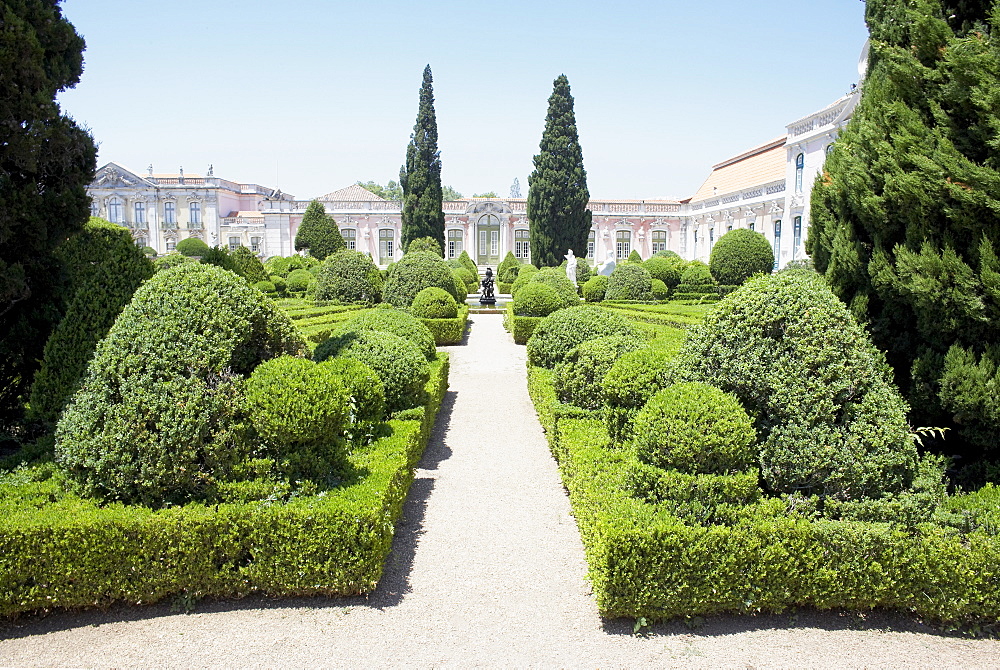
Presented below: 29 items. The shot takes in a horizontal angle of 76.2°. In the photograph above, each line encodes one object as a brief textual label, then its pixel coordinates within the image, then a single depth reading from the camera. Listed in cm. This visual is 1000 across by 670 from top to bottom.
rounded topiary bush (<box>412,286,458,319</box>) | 1516
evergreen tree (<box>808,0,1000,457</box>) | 393
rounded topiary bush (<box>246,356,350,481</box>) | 390
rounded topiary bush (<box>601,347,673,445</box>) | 490
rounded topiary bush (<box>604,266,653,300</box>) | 1964
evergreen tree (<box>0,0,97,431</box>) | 487
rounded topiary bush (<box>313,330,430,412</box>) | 635
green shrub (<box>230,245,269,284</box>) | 1612
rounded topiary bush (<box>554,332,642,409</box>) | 631
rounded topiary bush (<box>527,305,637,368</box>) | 745
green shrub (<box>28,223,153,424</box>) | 454
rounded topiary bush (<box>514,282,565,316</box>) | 1540
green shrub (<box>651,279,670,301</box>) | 2073
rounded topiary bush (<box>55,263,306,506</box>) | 372
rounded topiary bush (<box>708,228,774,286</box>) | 1909
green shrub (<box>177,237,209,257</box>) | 3397
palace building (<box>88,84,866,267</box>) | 4272
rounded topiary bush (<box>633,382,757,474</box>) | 364
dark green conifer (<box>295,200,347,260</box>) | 3656
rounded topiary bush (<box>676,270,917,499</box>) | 378
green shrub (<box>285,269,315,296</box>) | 2311
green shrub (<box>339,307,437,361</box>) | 818
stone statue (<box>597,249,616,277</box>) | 2394
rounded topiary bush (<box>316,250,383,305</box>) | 1731
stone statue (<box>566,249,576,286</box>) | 2509
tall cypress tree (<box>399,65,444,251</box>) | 3775
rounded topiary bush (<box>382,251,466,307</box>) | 1684
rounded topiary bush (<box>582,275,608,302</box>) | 2055
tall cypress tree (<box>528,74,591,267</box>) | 3219
